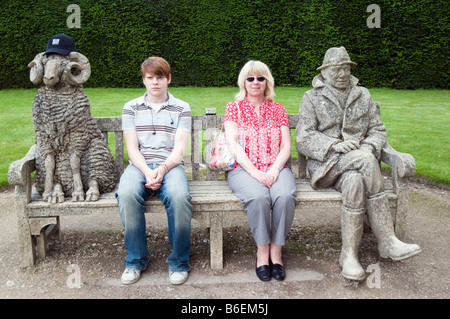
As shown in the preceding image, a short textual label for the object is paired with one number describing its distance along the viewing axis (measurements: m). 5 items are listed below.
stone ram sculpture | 3.21
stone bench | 3.20
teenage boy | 3.05
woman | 3.06
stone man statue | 3.09
